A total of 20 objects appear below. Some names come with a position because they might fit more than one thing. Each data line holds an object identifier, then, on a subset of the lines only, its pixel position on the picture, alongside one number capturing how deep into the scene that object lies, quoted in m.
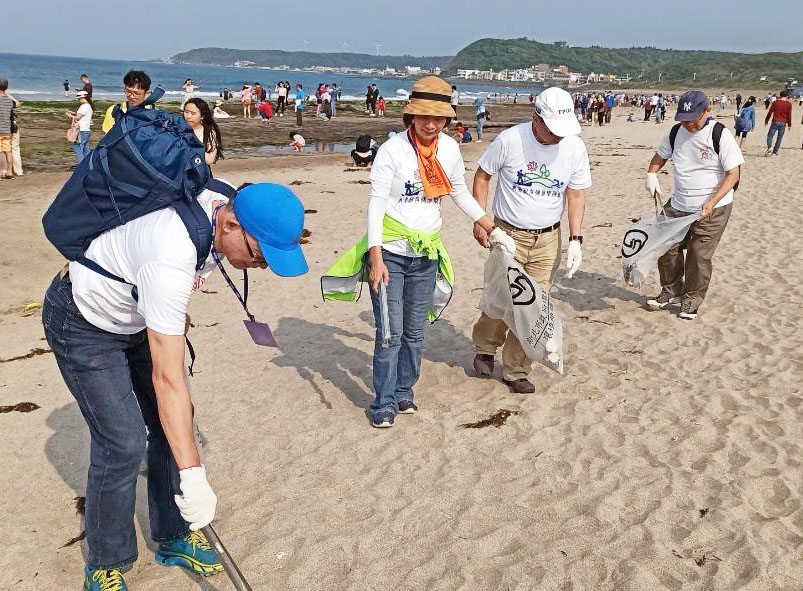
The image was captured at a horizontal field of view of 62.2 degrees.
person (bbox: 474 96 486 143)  26.86
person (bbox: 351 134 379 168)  17.05
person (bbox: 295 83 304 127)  28.84
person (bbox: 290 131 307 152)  20.16
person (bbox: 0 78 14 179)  12.38
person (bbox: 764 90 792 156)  17.61
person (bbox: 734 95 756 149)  20.39
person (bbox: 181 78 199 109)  25.63
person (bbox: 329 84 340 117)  34.50
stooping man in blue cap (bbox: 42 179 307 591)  2.17
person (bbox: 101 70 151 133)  6.43
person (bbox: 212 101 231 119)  25.70
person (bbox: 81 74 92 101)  22.07
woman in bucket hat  3.97
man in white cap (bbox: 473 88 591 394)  4.40
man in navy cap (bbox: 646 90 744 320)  6.05
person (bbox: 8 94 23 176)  13.76
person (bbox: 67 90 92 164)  13.42
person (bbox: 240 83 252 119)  30.98
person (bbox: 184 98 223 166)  6.29
